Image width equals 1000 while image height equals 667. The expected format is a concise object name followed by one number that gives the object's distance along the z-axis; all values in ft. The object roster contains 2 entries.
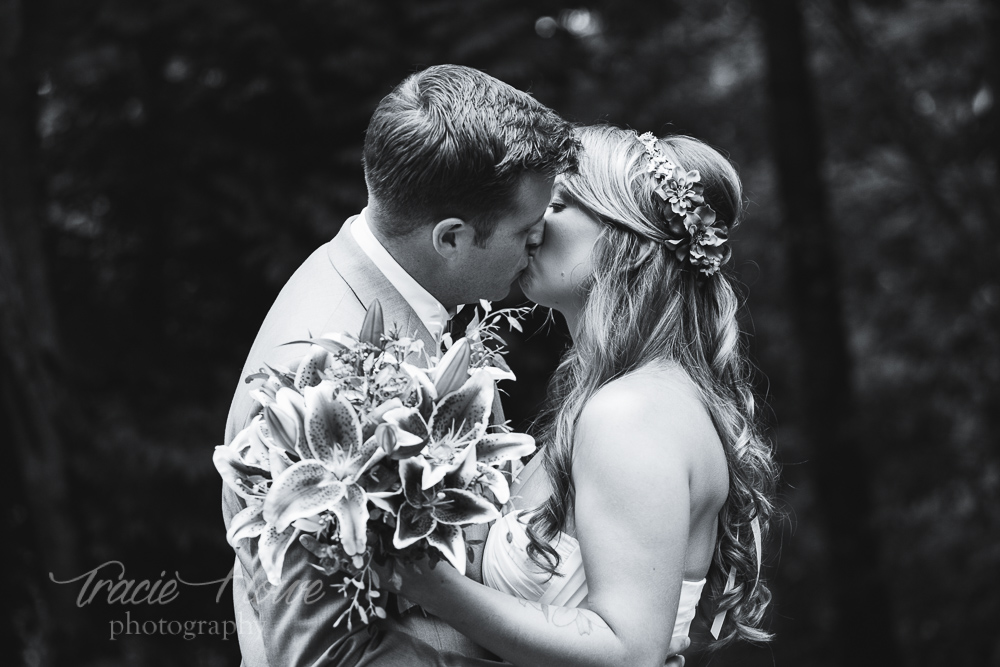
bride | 8.23
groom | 8.66
